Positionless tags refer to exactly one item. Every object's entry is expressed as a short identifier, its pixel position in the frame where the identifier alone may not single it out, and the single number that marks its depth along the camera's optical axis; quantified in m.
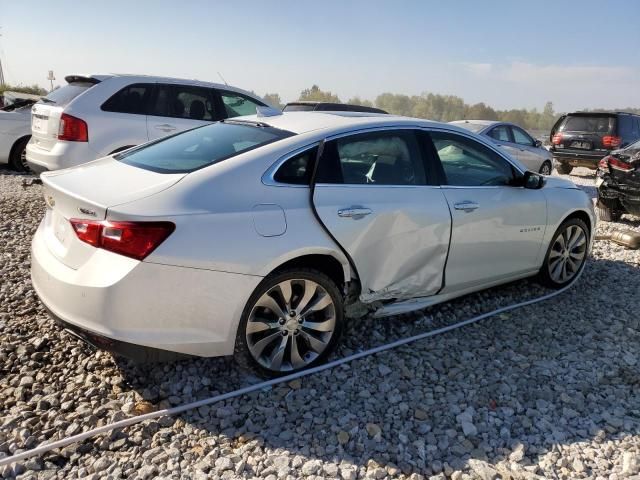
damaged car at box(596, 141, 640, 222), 7.66
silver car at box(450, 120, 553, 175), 11.82
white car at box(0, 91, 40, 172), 9.58
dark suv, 13.23
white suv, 6.72
